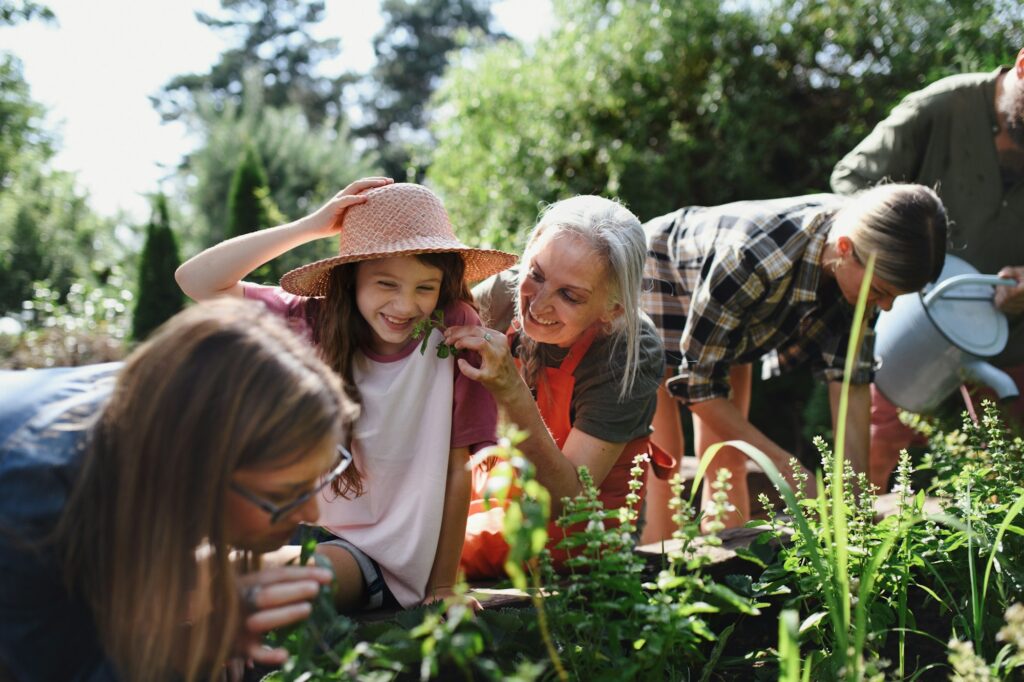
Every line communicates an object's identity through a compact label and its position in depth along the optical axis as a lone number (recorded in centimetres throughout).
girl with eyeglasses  122
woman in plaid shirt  274
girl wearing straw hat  212
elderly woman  238
